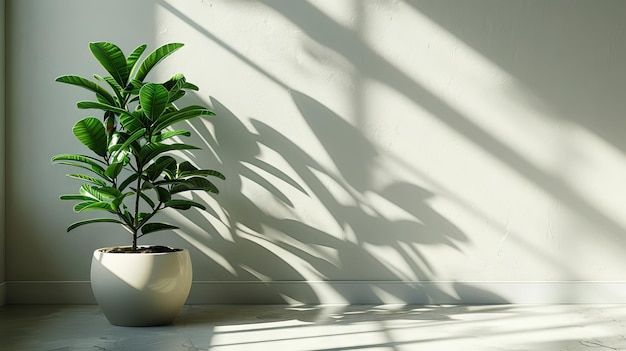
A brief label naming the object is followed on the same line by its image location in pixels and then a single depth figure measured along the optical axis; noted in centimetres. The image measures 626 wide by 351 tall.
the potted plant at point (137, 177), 304
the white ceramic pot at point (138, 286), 303
